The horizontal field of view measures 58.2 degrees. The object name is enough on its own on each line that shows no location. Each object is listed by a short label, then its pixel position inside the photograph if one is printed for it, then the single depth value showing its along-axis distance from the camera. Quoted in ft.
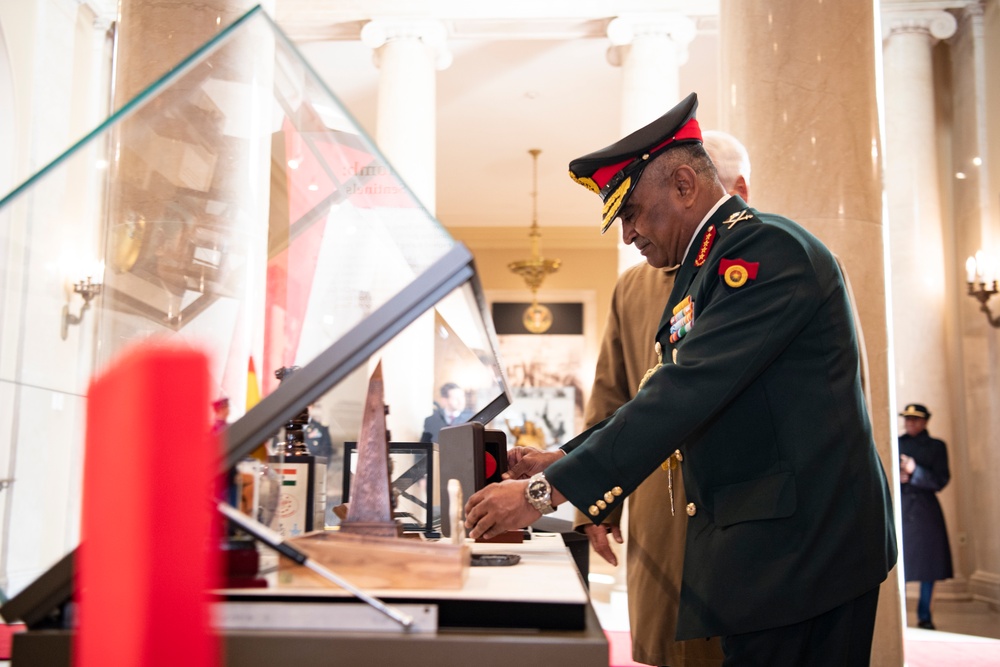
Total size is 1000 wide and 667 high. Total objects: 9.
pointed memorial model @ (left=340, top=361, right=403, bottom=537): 3.96
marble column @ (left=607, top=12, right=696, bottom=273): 27.07
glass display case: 3.36
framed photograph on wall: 56.91
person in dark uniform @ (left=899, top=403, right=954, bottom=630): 23.87
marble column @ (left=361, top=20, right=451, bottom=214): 27.40
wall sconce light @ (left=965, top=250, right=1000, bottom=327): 26.18
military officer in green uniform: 4.89
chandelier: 49.21
